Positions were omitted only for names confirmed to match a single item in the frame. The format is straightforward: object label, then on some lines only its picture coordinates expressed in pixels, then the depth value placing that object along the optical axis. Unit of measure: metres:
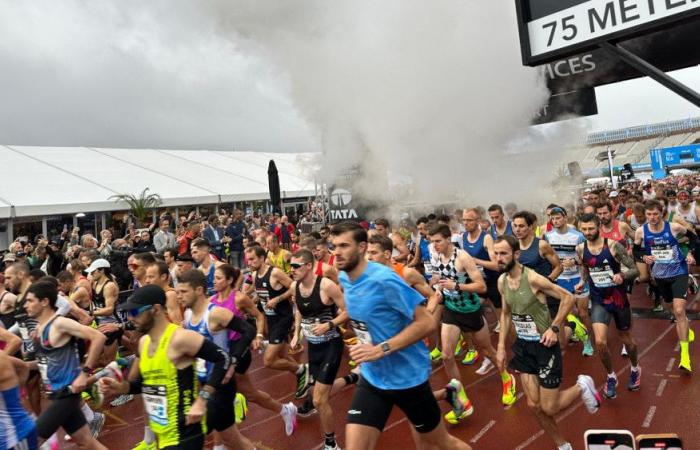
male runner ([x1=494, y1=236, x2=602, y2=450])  3.45
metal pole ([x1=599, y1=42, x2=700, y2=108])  1.95
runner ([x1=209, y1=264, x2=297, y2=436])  4.19
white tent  15.56
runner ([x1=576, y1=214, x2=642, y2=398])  4.48
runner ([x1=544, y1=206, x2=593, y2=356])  5.59
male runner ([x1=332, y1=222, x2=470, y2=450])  2.75
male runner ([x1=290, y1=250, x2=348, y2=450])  4.20
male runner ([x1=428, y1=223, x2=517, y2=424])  4.56
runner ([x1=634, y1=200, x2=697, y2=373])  5.16
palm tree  17.03
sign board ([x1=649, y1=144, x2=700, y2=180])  37.03
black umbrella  13.26
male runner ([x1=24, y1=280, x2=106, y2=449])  3.45
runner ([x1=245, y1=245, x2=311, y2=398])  5.00
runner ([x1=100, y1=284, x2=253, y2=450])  2.71
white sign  2.02
